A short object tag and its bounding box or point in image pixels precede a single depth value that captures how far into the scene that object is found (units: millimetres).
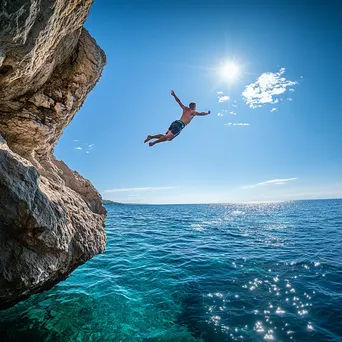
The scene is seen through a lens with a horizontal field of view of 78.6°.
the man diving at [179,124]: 10020
